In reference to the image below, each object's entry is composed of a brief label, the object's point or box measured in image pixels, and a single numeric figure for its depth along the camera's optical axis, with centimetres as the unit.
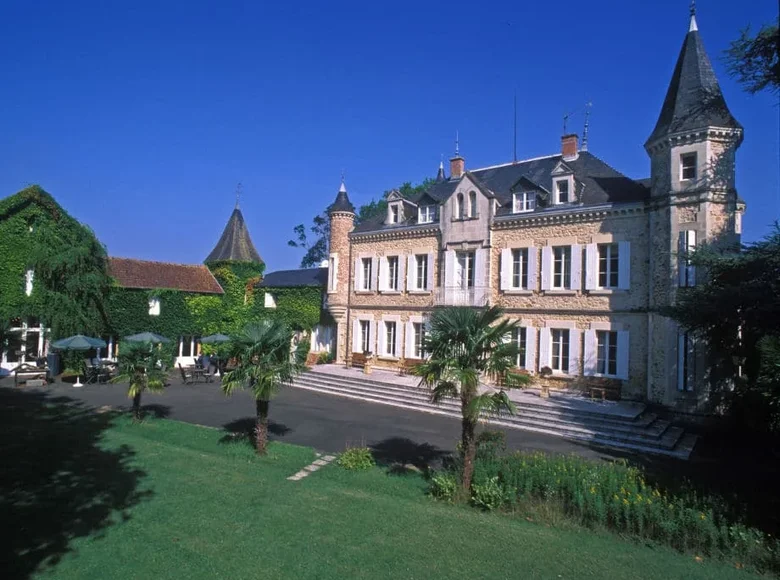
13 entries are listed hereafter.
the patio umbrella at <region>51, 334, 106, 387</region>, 1931
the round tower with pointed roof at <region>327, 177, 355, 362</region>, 2611
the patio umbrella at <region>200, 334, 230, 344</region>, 2412
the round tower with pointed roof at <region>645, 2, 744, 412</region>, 1591
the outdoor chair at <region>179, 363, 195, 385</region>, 2211
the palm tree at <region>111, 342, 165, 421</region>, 1312
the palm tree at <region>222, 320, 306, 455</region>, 1073
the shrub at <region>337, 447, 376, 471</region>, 1030
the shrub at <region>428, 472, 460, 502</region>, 870
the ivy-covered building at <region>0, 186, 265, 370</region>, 2156
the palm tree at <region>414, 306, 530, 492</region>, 868
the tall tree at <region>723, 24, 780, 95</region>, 1027
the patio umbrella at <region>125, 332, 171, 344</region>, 1899
